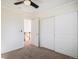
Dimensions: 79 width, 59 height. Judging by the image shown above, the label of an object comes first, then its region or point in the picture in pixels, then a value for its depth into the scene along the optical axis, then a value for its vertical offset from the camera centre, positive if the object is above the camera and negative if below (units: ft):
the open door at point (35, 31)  11.18 -0.64
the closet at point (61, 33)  7.10 -0.85
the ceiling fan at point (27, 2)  5.61 +3.09
